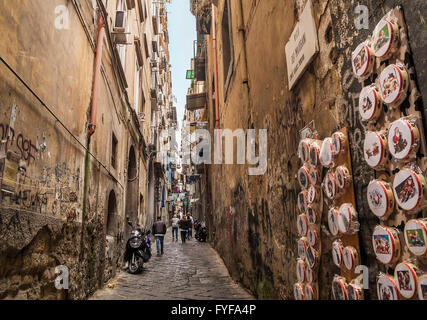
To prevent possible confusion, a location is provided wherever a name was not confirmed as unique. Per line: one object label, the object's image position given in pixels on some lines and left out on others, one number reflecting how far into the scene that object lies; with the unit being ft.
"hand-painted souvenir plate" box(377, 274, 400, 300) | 4.93
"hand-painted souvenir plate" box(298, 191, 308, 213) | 8.53
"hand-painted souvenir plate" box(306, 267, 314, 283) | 8.16
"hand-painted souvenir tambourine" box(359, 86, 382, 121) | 5.28
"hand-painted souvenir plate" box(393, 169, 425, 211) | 4.36
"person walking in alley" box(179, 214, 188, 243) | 48.05
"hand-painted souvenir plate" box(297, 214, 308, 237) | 8.59
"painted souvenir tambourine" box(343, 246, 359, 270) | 6.13
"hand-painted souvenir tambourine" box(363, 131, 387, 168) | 5.11
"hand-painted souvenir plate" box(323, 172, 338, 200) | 6.82
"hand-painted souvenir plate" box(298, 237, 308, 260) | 8.56
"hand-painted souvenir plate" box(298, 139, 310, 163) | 8.17
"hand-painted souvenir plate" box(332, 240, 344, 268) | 6.69
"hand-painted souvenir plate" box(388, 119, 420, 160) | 4.46
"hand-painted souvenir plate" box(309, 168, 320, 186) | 7.84
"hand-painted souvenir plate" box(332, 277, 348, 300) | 6.52
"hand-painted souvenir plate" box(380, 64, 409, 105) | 4.72
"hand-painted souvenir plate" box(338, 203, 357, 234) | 6.18
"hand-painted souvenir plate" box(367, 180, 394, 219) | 5.03
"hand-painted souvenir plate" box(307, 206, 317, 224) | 8.04
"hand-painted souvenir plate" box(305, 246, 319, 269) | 7.94
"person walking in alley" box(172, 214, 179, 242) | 52.47
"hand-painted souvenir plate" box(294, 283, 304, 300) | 8.73
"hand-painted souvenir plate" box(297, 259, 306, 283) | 8.65
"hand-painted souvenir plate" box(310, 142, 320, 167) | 7.69
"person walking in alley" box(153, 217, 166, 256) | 33.83
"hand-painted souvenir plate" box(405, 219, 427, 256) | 4.25
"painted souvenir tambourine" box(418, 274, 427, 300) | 4.25
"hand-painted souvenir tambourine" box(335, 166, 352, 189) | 6.39
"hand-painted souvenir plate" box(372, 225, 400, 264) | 4.92
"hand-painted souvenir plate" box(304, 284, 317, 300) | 8.05
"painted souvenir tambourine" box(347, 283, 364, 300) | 5.99
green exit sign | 86.23
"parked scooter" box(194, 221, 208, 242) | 50.42
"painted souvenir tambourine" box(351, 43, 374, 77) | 5.50
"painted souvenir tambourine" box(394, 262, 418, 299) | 4.46
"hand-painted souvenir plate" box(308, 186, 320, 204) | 7.92
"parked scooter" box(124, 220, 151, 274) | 23.31
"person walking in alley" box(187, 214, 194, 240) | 52.68
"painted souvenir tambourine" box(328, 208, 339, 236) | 6.85
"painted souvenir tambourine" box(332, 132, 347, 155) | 6.54
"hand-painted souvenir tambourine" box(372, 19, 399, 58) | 4.94
